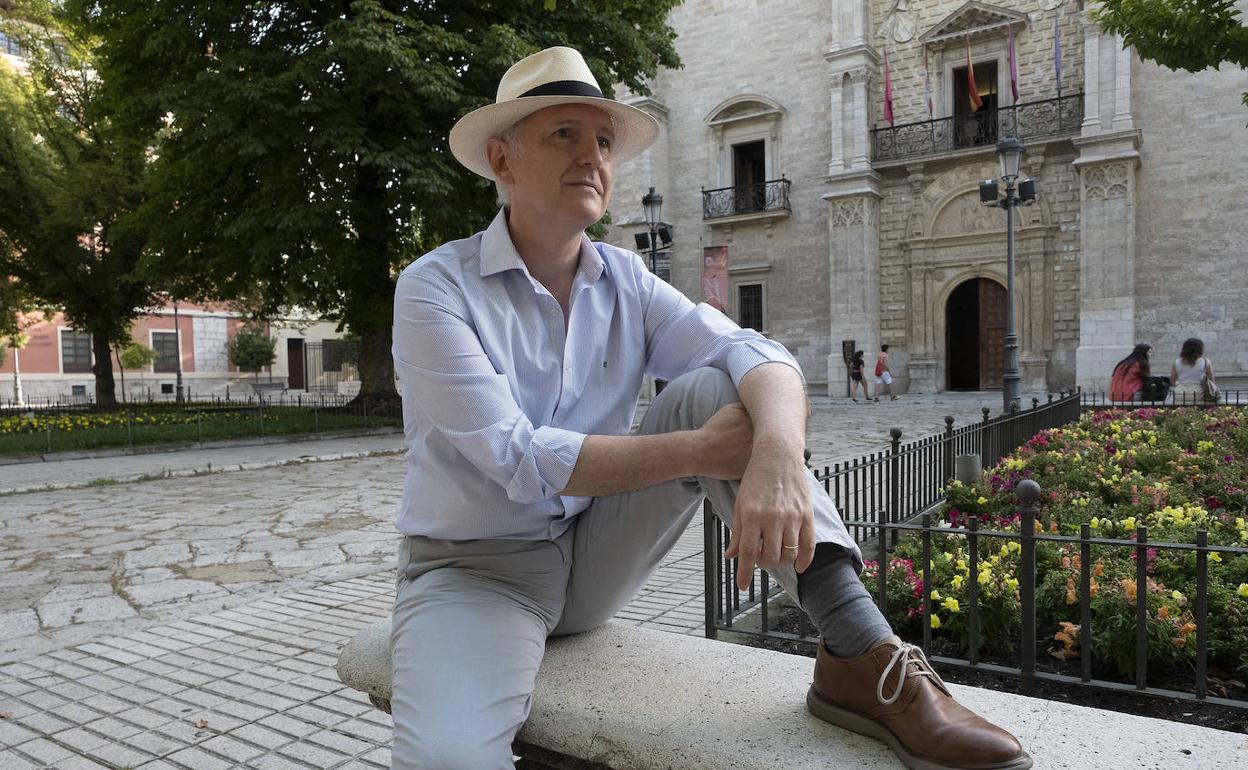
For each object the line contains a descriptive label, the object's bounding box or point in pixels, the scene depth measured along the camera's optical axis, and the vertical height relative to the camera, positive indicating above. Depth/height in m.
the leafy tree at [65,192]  18.41 +3.99
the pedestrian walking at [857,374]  22.47 -0.72
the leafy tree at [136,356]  38.06 +0.52
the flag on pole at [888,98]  23.58 +7.17
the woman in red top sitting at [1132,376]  12.93 -0.56
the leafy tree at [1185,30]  9.14 +3.49
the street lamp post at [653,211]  16.05 +2.80
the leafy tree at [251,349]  41.50 +0.76
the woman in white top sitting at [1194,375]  12.96 -0.59
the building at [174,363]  38.12 +0.19
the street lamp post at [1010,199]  13.83 +2.66
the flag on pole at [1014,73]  22.02 +7.31
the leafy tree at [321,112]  13.02 +4.16
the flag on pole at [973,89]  21.72 +6.79
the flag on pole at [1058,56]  21.30 +7.49
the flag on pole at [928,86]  23.62 +7.49
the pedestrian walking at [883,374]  22.39 -0.73
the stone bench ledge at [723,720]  1.63 -0.82
